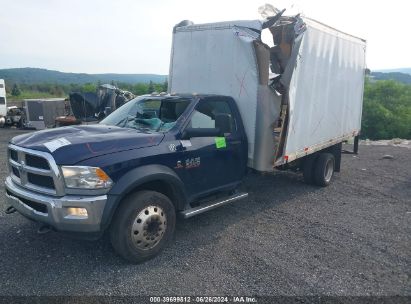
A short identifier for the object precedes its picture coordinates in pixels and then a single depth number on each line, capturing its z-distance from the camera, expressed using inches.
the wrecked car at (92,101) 657.0
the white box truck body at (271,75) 223.8
